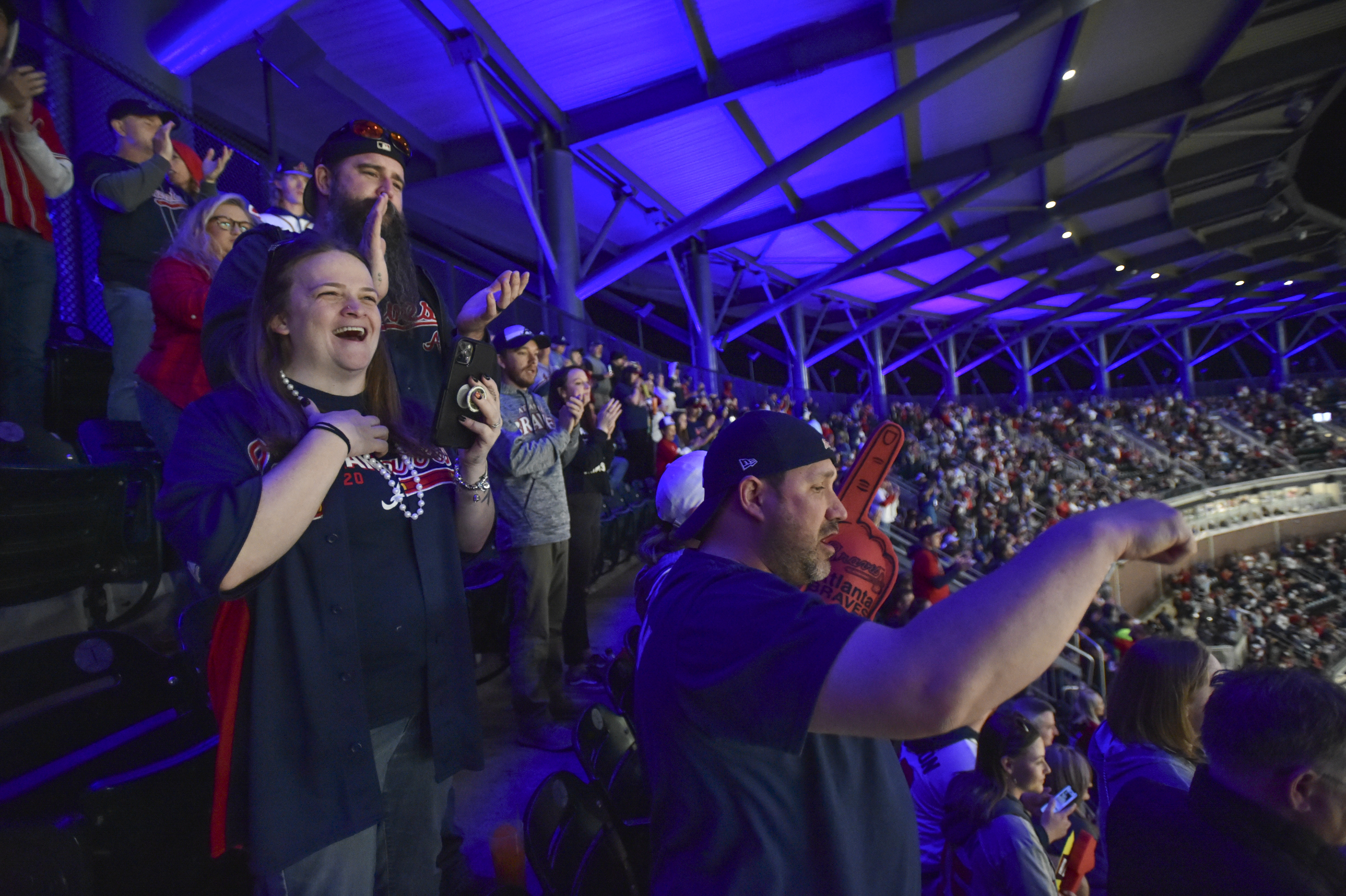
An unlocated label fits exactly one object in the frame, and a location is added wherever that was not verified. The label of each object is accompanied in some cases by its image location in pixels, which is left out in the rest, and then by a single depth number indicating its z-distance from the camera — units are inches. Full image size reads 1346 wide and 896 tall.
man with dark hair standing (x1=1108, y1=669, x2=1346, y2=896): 61.1
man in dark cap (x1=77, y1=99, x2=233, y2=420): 122.2
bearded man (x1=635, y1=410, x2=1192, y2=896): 34.8
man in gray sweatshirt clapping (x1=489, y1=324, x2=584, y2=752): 124.6
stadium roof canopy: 350.6
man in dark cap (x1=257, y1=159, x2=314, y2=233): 132.9
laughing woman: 47.3
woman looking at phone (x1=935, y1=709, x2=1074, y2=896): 90.7
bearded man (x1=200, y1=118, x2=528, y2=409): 69.5
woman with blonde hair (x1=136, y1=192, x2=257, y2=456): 89.9
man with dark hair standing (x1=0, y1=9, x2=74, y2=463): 112.8
